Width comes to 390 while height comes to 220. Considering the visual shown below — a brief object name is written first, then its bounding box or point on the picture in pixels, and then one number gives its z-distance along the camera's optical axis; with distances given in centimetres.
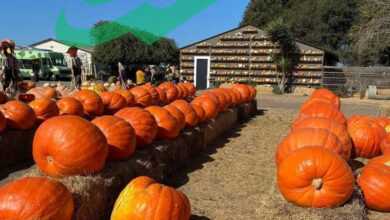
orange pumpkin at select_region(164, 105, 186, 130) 704
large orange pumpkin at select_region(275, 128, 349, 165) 507
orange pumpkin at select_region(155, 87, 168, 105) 1118
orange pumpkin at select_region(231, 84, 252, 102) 1292
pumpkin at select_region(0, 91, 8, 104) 849
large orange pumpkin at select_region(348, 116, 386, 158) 653
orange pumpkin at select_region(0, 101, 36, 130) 709
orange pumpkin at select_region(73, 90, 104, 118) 845
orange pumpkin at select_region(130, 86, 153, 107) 1012
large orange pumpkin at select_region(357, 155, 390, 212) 486
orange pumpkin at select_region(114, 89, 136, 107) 950
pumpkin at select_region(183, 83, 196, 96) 1349
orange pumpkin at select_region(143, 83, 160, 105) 1063
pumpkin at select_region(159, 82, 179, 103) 1199
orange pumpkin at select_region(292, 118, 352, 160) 542
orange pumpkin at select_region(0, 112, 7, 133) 673
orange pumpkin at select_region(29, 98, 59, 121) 766
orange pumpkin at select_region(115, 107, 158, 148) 598
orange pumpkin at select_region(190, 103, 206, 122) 848
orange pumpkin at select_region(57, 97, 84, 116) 789
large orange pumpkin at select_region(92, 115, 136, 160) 519
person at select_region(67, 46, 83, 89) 1420
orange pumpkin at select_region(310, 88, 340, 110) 980
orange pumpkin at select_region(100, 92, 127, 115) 898
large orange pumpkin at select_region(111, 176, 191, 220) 381
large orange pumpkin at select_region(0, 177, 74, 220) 330
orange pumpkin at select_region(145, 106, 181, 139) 666
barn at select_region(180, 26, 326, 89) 2656
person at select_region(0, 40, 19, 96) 1202
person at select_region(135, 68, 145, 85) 1894
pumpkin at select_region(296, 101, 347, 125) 708
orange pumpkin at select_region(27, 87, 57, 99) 1070
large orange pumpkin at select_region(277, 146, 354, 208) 407
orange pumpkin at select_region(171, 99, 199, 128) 786
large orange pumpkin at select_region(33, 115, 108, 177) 446
